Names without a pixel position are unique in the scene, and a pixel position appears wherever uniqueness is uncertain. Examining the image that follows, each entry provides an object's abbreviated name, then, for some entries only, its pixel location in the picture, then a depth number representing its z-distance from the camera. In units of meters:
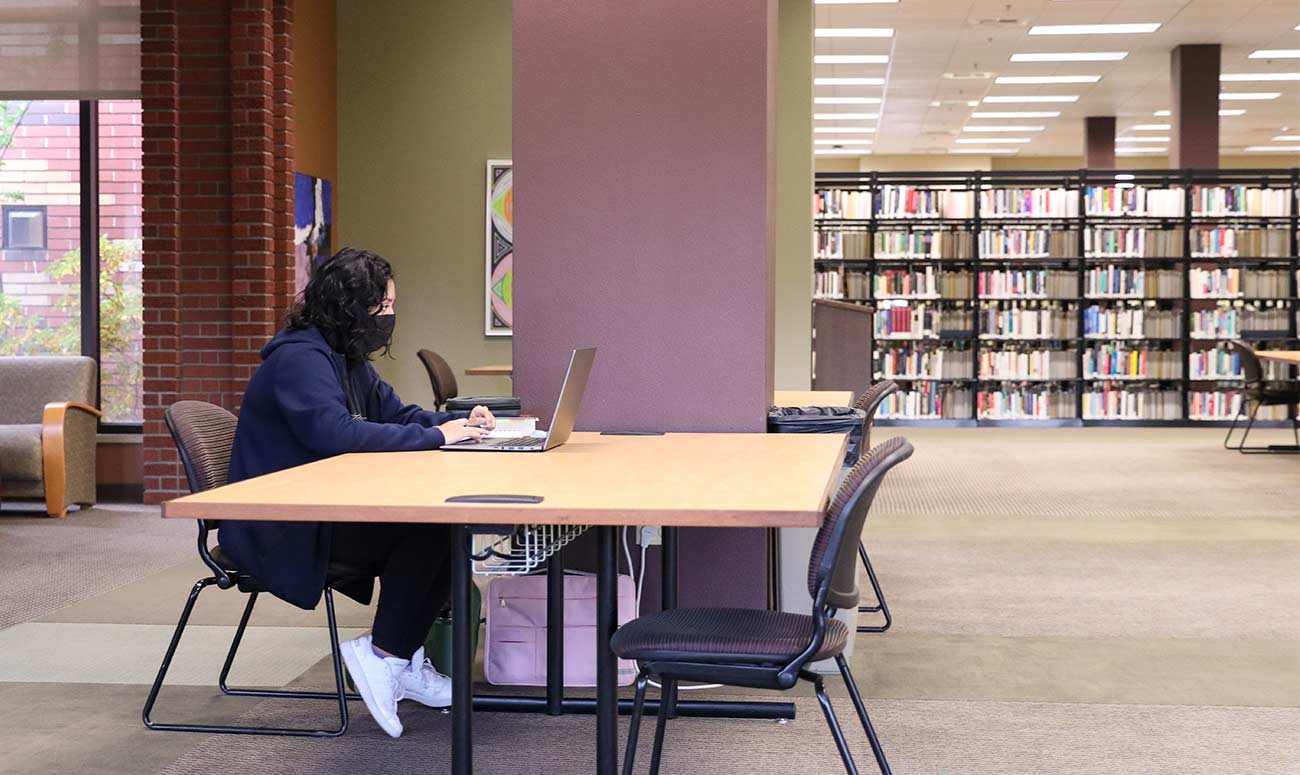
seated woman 3.03
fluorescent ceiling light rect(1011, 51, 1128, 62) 13.09
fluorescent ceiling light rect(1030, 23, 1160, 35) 11.97
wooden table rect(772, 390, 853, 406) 4.80
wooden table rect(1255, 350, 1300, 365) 9.91
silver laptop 3.11
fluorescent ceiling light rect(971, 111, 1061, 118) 16.80
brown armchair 6.95
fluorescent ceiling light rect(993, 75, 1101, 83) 14.40
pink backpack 3.56
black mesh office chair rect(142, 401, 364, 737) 3.22
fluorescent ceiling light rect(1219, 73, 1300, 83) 14.24
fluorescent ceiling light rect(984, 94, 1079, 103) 15.57
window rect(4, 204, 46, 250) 7.77
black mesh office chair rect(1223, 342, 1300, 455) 10.10
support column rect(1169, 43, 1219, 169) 12.91
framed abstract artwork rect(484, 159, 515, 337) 8.52
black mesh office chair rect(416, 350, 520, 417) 7.39
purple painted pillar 3.83
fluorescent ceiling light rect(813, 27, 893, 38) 12.05
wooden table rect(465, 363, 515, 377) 7.68
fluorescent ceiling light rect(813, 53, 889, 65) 13.21
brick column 7.16
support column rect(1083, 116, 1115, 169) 16.98
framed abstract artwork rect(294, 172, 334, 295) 7.77
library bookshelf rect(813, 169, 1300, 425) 12.45
